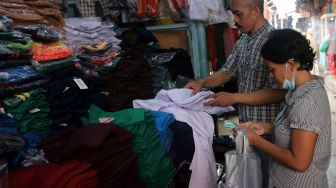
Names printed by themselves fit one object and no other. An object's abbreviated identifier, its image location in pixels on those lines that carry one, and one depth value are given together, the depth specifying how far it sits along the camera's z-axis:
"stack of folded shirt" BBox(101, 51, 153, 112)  2.08
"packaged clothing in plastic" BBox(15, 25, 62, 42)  1.80
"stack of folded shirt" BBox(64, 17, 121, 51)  2.28
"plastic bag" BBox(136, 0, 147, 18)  3.21
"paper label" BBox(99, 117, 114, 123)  1.66
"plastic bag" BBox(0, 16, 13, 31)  1.55
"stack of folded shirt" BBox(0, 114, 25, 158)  1.19
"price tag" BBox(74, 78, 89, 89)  1.81
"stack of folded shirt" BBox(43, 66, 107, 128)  1.71
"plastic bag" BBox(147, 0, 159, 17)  3.27
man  2.10
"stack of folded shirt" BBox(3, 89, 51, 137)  1.48
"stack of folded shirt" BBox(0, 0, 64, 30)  1.77
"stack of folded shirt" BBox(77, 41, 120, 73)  2.16
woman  1.44
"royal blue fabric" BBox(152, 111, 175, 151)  1.74
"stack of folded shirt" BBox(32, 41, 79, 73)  1.74
